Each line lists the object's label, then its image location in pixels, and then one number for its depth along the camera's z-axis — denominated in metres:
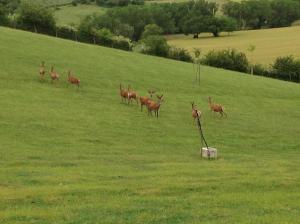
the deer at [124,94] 40.78
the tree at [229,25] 134.50
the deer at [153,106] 37.78
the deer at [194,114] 36.05
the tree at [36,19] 77.19
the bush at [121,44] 80.62
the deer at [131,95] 40.41
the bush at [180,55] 82.38
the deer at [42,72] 44.97
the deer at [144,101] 38.52
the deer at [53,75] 44.19
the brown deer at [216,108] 40.06
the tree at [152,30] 127.62
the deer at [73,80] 43.48
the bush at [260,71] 81.12
